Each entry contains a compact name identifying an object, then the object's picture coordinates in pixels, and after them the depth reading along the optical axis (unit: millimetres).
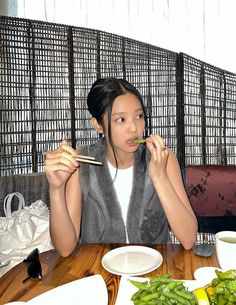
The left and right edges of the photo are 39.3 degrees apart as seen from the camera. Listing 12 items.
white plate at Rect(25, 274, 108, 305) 756
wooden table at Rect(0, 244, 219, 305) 832
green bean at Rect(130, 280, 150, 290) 621
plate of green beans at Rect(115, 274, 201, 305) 571
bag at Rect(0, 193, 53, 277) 1625
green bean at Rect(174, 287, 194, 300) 579
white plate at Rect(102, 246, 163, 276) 907
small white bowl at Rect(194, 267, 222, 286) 825
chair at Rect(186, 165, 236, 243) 1722
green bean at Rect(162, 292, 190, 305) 567
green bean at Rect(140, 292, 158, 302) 578
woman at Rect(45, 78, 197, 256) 1229
